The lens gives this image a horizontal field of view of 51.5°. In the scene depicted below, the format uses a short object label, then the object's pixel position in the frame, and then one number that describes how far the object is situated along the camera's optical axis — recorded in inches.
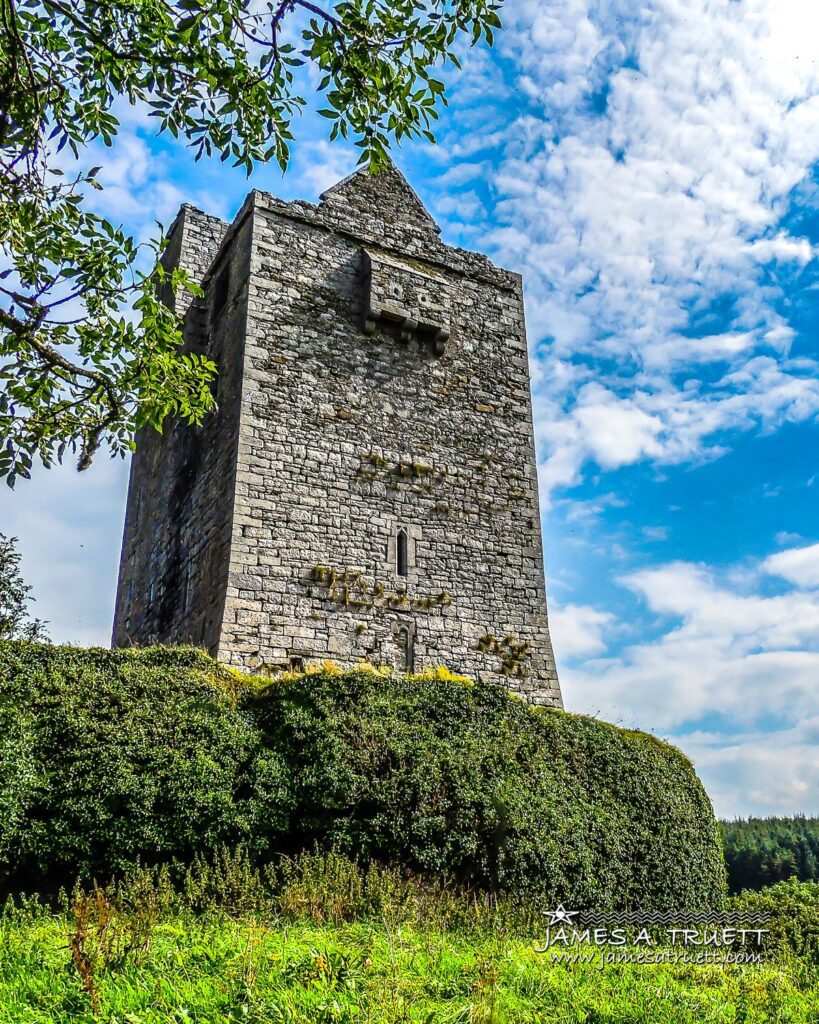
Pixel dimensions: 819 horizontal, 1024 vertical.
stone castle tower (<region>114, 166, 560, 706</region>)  453.7
